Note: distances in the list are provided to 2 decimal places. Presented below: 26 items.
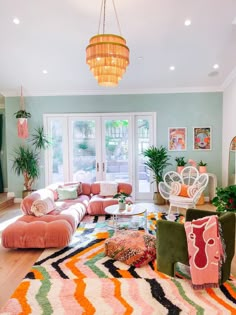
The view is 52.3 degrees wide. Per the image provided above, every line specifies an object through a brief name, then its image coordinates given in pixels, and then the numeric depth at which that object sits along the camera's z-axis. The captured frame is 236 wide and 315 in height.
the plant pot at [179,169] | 5.82
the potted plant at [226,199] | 3.19
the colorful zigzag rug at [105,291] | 2.23
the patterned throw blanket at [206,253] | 2.46
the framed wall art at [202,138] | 6.12
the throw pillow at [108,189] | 5.30
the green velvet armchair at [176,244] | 2.58
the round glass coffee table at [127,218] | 3.89
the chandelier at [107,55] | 2.56
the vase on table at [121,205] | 4.01
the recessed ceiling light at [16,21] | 3.87
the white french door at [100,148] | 6.28
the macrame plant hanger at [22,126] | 5.89
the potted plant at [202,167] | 5.78
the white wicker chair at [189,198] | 4.59
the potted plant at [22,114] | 5.97
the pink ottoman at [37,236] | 3.37
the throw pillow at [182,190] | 4.74
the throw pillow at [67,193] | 5.05
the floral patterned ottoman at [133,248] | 2.97
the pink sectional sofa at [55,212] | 3.38
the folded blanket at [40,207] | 3.90
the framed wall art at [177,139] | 6.18
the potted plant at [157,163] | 5.81
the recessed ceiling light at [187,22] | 3.82
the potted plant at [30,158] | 6.07
